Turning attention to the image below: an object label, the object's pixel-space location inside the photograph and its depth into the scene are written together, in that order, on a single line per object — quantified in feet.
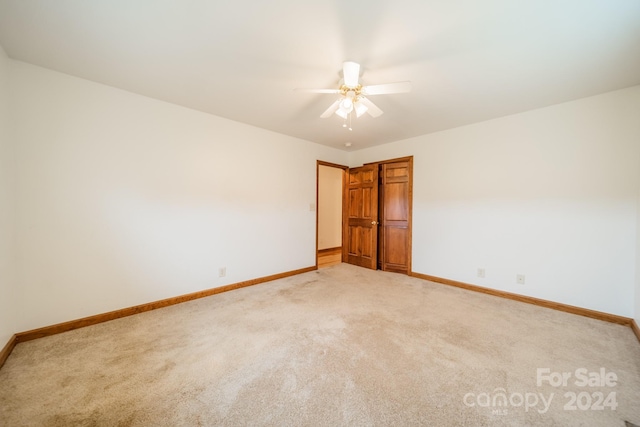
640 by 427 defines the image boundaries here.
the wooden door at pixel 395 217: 14.16
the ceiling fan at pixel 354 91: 6.25
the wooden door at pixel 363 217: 15.40
